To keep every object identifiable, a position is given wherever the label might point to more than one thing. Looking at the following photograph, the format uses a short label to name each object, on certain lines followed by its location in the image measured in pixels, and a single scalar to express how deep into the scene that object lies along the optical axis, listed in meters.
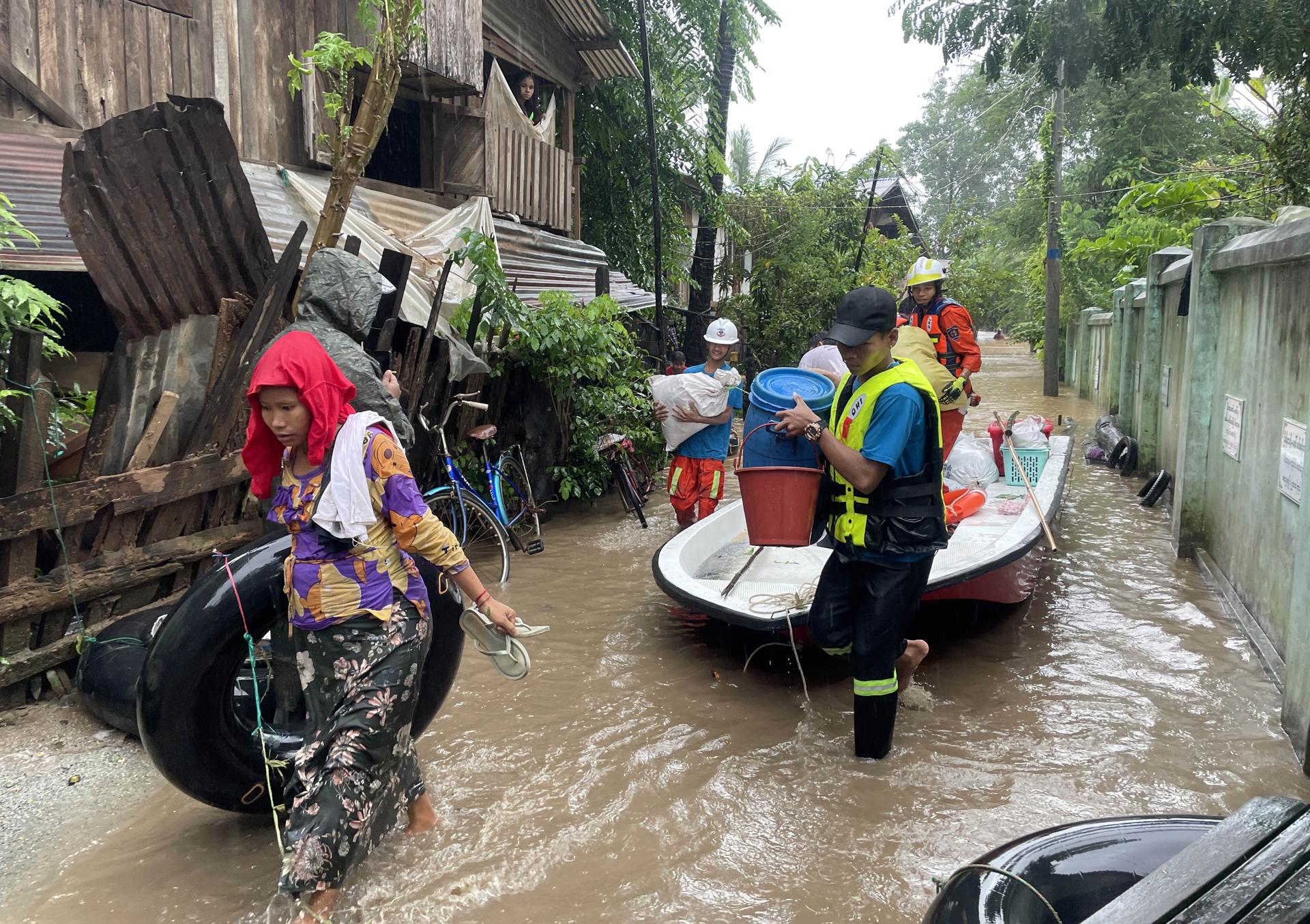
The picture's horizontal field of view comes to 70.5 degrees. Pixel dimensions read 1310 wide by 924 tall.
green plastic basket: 8.45
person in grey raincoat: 4.38
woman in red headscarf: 2.78
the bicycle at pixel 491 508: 7.04
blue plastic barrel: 4.25
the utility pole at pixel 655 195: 9.76
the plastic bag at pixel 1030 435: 8.74
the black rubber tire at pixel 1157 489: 9.87
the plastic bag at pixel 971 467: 7.53
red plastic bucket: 4.06
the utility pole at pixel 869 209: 16.33
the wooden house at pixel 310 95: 6.46
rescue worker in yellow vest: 3.62
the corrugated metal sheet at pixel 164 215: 4.24
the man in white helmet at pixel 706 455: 7.42
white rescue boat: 4.95
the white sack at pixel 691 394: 7.25
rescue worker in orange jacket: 6.66
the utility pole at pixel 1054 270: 21.20
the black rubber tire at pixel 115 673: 4.00
